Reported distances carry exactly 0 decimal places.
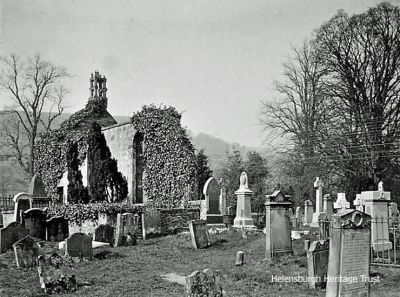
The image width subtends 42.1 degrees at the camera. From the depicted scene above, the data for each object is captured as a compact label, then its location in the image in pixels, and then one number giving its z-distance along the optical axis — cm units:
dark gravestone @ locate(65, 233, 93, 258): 1345
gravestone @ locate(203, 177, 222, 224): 2045
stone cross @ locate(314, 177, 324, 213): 2534
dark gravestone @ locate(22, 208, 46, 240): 1898
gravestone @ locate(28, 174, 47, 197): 2622
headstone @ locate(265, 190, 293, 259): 1288
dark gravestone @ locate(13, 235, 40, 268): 1245
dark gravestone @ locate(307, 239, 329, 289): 986
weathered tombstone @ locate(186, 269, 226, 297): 718
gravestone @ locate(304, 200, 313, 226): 2624
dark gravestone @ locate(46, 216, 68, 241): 1964
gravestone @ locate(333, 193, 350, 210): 2184
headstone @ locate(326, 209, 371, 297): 805
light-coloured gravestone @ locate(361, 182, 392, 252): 1379
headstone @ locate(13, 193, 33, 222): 2184
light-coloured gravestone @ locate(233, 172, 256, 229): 1967
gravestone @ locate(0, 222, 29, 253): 1519
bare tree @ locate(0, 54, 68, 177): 3359
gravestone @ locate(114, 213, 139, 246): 1673
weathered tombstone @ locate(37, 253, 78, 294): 981
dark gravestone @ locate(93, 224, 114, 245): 1711
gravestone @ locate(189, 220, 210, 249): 1557
